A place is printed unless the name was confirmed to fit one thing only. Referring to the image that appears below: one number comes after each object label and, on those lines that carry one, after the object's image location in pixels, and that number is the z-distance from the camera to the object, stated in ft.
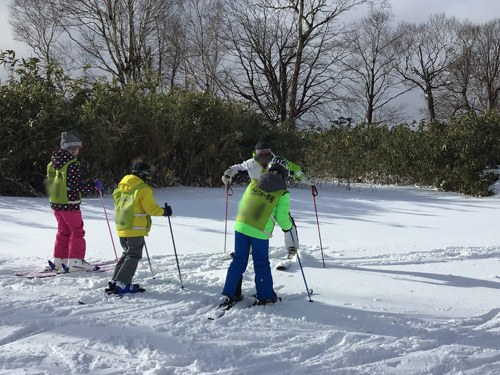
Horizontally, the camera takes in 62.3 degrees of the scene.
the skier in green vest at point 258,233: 13.01
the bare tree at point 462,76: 97.19
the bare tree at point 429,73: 97.50
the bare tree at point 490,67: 99.81
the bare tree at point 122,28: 63.57
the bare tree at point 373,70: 94.17
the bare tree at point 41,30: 73.20
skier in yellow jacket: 14.08
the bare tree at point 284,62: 68.08
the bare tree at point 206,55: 74.54
